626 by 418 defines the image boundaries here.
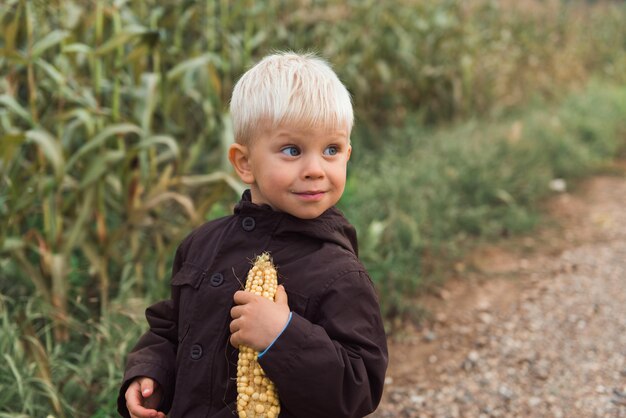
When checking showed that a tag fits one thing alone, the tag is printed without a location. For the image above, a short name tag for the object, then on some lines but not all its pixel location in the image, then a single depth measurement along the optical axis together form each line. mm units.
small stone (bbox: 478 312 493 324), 3645
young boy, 1521
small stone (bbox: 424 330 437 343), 3506
